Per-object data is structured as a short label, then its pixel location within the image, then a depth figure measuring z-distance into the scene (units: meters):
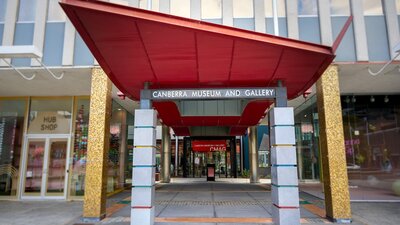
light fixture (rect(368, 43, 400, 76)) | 6.84
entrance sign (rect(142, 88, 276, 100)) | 7.23
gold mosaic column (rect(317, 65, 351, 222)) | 8.06
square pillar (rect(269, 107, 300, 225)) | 6.75
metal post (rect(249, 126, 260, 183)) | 20.72
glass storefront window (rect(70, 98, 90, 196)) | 12.08
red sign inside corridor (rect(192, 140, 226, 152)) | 25.07
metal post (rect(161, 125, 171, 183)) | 21.35
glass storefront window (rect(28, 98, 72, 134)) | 12.64
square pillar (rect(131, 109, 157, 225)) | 6.91
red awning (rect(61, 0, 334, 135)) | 4.98
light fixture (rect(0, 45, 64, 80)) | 6.94
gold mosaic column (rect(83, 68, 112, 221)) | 8.25
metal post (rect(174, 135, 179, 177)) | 28.36
